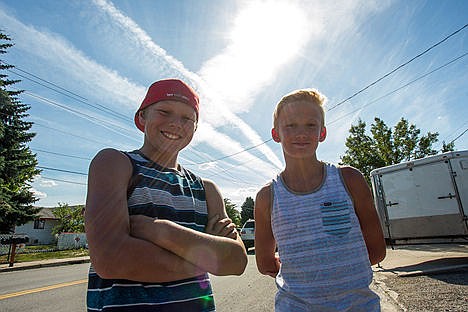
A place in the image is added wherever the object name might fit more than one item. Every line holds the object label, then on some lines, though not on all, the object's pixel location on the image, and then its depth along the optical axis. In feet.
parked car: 55.93
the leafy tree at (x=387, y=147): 86.02
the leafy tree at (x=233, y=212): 181.78
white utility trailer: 23.63
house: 141.38
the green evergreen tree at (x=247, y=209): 201.46
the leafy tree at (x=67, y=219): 127.65
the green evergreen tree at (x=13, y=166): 62.64
